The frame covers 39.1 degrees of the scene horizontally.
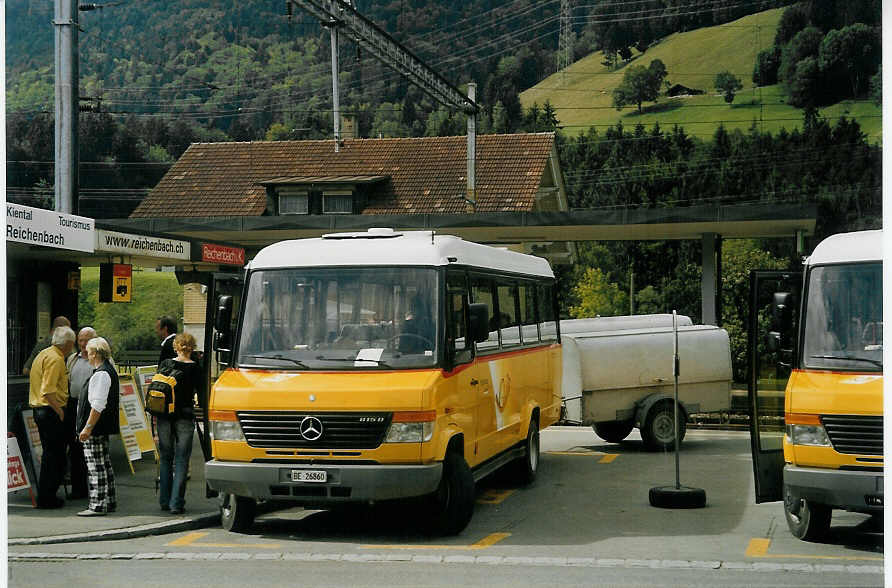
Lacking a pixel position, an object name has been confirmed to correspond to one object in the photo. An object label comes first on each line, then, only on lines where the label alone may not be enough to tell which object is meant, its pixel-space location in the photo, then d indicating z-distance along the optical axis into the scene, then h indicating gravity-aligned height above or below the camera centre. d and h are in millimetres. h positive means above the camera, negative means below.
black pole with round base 11852 -1960
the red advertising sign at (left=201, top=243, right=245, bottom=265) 16016 +491
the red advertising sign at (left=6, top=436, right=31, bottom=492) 10953 -1564
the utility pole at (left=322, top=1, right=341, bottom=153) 19269 +4488
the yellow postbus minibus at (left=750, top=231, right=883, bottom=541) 8492 -586
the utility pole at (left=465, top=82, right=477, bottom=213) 24469 +2828
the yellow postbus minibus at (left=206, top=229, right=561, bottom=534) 9609 -698
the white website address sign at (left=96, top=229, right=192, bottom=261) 13406 +528
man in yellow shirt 11062 -1038
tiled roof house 34500 +3251
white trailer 16656 -1140
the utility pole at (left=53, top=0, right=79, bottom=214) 12914 +1988
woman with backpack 10891 -1180
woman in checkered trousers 10750 -1141
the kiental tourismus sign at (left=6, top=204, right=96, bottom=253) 11008 +579
